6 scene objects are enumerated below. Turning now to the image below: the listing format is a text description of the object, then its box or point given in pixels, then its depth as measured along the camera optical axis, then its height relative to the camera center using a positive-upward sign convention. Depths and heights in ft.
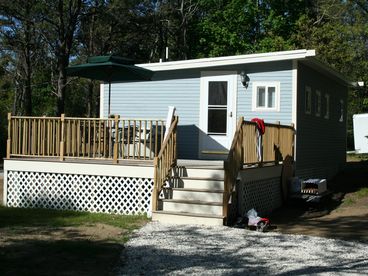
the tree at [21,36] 87.30 +18.83
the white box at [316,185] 41.70 -3.25
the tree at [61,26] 88.48 +19.08
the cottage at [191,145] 31.86 -0.31
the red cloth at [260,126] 36.01 +1.12
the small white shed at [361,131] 72.02 +1.80
